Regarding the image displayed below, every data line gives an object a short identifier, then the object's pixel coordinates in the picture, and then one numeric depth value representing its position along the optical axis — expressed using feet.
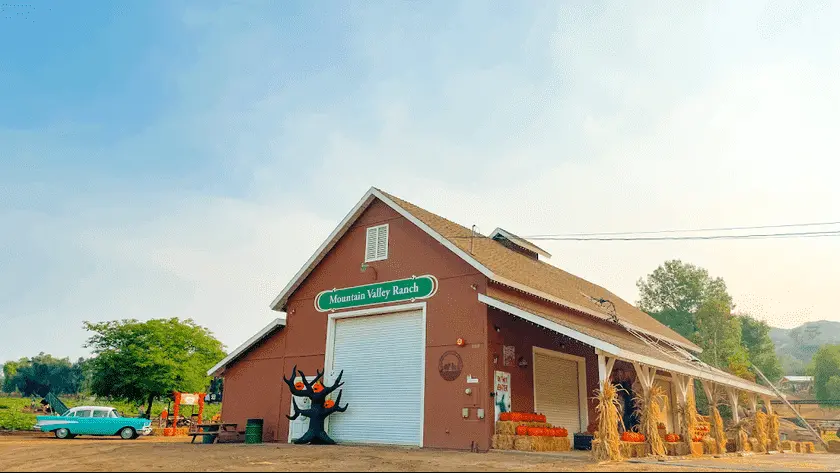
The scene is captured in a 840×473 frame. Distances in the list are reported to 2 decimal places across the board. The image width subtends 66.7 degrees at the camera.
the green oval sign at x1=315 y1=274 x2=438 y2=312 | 64.28
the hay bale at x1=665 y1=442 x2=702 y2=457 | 51.75
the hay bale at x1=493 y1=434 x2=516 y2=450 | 54.44
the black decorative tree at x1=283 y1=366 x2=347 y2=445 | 65.46
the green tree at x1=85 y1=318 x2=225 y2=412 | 129.18
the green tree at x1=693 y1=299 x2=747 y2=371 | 188.44
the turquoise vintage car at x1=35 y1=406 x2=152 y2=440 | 90.02
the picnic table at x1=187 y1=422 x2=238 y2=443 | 70.95
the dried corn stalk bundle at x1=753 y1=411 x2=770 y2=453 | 70.18
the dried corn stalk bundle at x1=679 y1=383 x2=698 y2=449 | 54.54
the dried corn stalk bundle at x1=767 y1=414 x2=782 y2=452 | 75.10
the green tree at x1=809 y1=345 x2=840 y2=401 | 306.14
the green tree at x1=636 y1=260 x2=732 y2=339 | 223.30
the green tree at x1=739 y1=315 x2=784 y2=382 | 232.12
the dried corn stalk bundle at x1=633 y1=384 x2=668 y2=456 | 49.42
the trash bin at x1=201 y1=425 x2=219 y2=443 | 72.18
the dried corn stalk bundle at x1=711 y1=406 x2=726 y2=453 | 61.26
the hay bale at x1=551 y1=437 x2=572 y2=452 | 54.95
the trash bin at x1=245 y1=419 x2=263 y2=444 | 72.18
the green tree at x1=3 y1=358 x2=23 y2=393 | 331.90
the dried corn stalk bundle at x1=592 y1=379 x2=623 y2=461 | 44.88
